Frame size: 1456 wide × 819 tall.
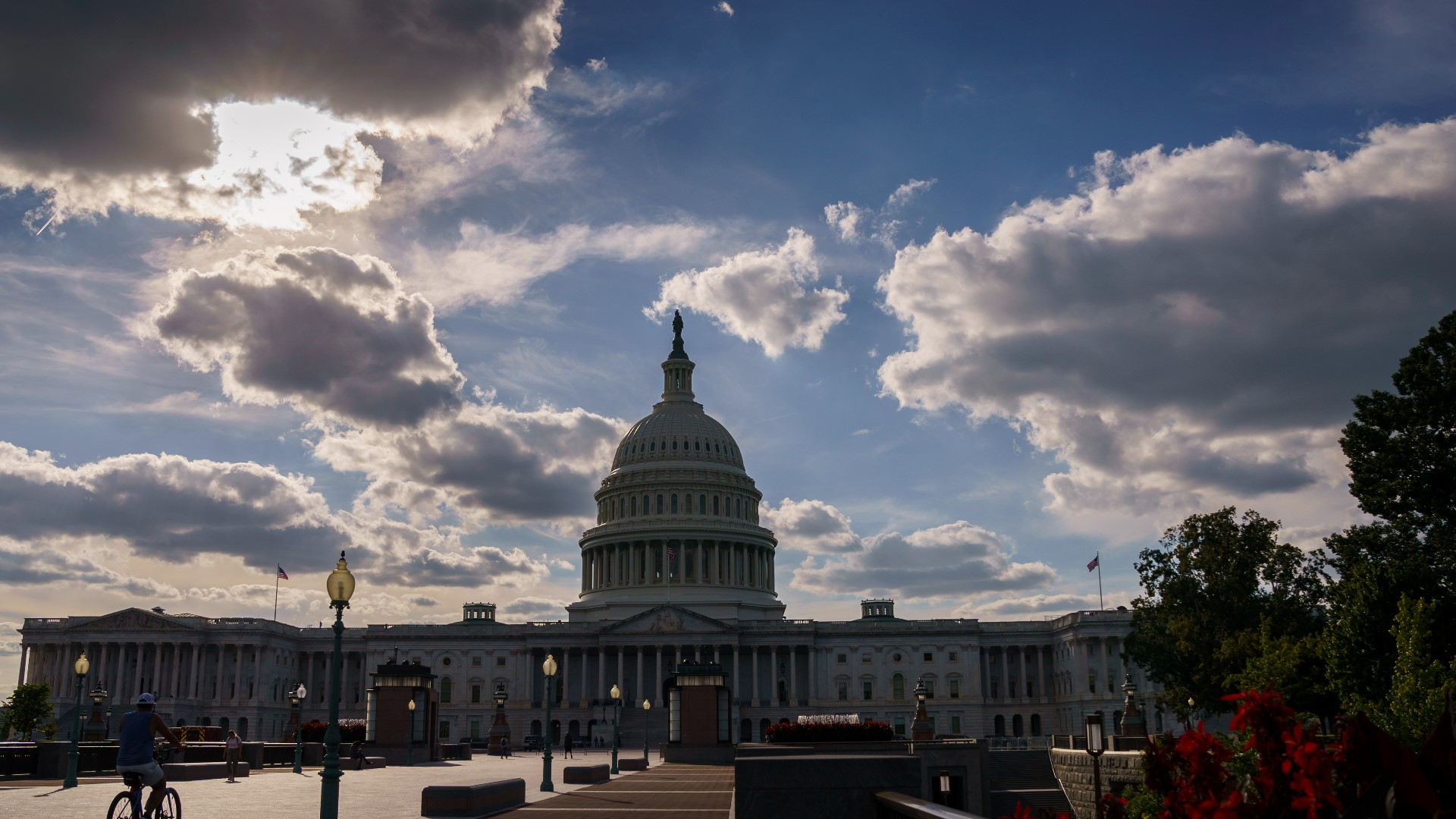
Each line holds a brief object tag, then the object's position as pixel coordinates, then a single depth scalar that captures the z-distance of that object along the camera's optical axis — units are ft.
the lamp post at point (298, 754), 170.50
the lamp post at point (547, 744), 128.16
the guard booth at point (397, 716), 221.46
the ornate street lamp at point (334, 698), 62.95
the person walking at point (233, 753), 140.46
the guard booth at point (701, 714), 217.15
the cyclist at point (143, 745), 65.82
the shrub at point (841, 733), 159.33
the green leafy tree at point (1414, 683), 126.62
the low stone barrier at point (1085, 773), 149.69
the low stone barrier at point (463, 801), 88.48
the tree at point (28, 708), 358.02
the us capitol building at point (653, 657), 442.91
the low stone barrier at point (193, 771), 139.23
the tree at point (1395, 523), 169.07
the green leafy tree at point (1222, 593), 250.98
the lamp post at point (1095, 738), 93.04
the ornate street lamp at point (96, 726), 241.41
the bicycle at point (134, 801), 66.23
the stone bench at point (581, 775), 141.28
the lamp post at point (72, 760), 121.08
